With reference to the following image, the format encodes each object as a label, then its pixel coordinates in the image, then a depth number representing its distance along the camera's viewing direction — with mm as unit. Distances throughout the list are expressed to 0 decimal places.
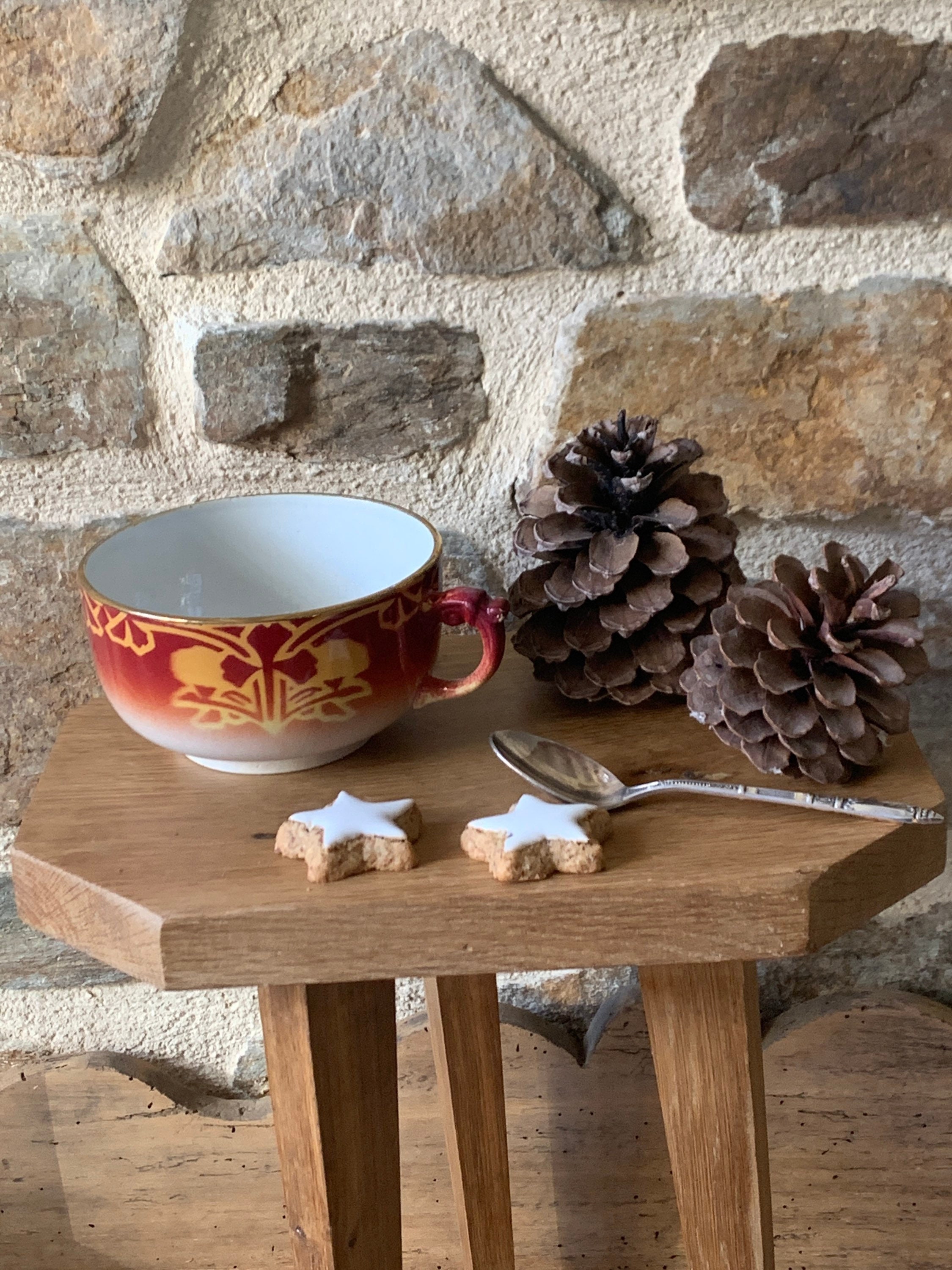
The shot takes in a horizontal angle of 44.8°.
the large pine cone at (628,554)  491
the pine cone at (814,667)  437
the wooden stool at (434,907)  384
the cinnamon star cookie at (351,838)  395
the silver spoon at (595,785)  424
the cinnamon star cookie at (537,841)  391
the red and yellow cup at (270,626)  426
